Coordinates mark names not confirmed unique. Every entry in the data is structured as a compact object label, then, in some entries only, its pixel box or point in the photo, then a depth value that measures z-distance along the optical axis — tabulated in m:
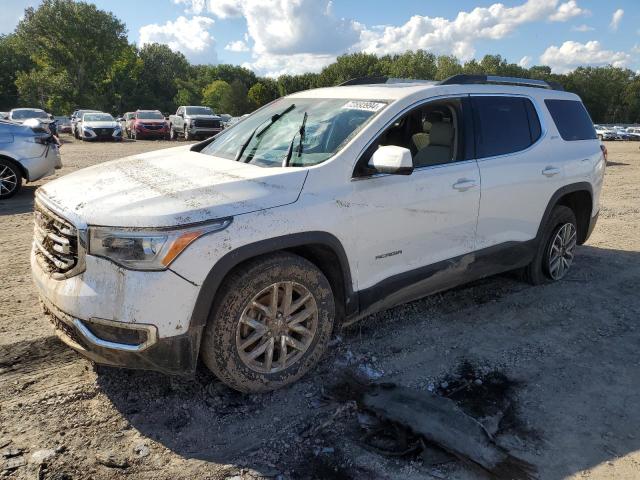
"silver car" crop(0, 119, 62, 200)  8.80
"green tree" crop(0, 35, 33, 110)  68.38
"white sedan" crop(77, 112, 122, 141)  26.41
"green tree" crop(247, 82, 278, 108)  72.56
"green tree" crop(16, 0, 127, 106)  61.81
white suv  2.69
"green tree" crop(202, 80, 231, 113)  71.12
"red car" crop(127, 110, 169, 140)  28.98
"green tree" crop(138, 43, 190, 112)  81.31
